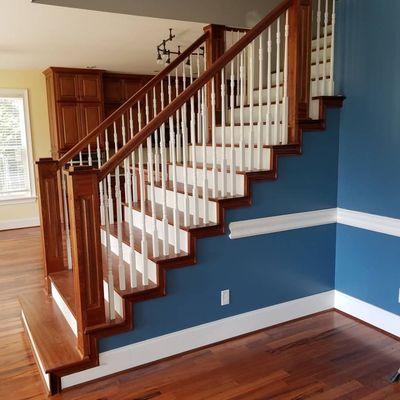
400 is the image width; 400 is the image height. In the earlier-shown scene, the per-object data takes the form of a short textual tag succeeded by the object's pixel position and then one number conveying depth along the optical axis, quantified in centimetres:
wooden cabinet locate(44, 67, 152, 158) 607
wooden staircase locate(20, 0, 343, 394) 226
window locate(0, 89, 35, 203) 616
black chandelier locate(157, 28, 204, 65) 401
